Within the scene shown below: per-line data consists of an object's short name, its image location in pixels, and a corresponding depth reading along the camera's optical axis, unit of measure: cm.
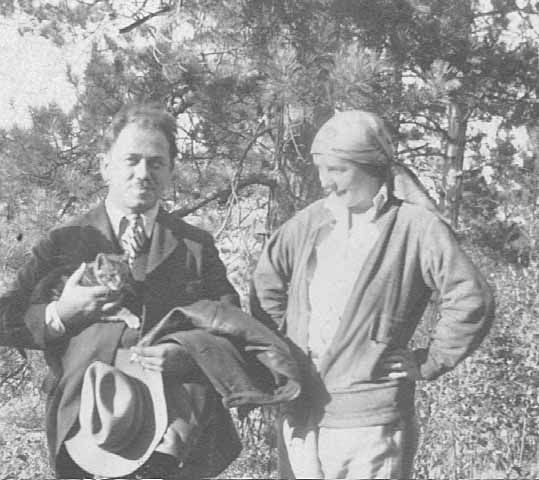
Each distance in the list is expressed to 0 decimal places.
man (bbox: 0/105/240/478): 366
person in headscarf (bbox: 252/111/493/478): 357
